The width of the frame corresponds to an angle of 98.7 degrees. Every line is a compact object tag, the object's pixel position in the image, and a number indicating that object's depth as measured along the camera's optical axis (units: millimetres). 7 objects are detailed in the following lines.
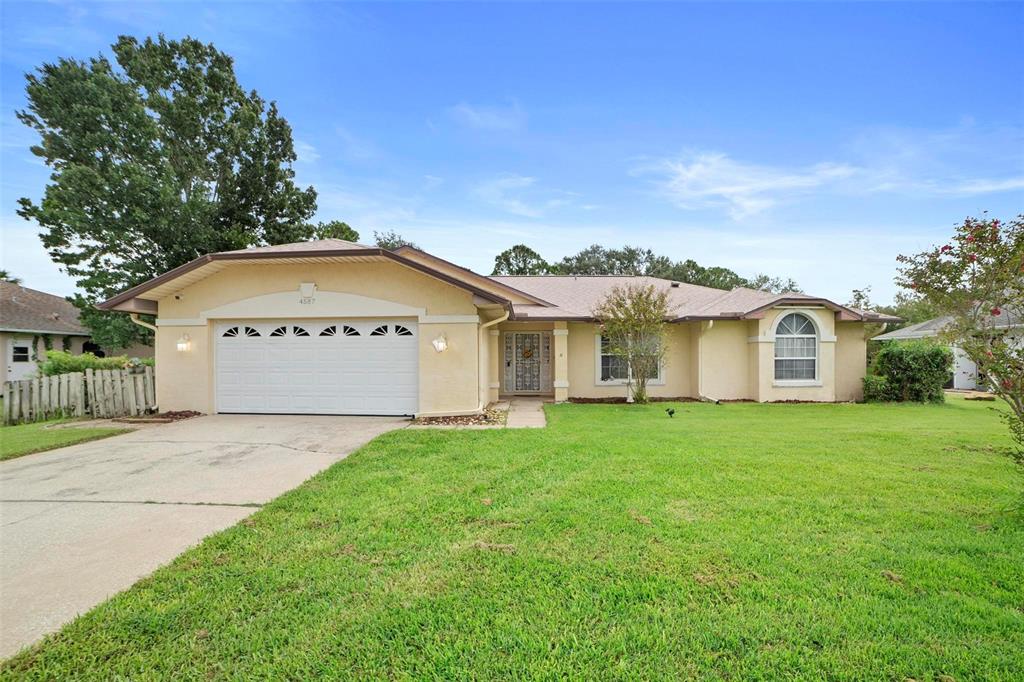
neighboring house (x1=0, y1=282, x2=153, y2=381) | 18172
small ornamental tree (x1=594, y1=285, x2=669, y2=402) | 12836
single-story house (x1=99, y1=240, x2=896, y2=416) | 10539
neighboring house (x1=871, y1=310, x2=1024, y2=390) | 20328
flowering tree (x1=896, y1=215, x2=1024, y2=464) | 4477
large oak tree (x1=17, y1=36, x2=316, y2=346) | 17672
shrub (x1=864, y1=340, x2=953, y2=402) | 13977
